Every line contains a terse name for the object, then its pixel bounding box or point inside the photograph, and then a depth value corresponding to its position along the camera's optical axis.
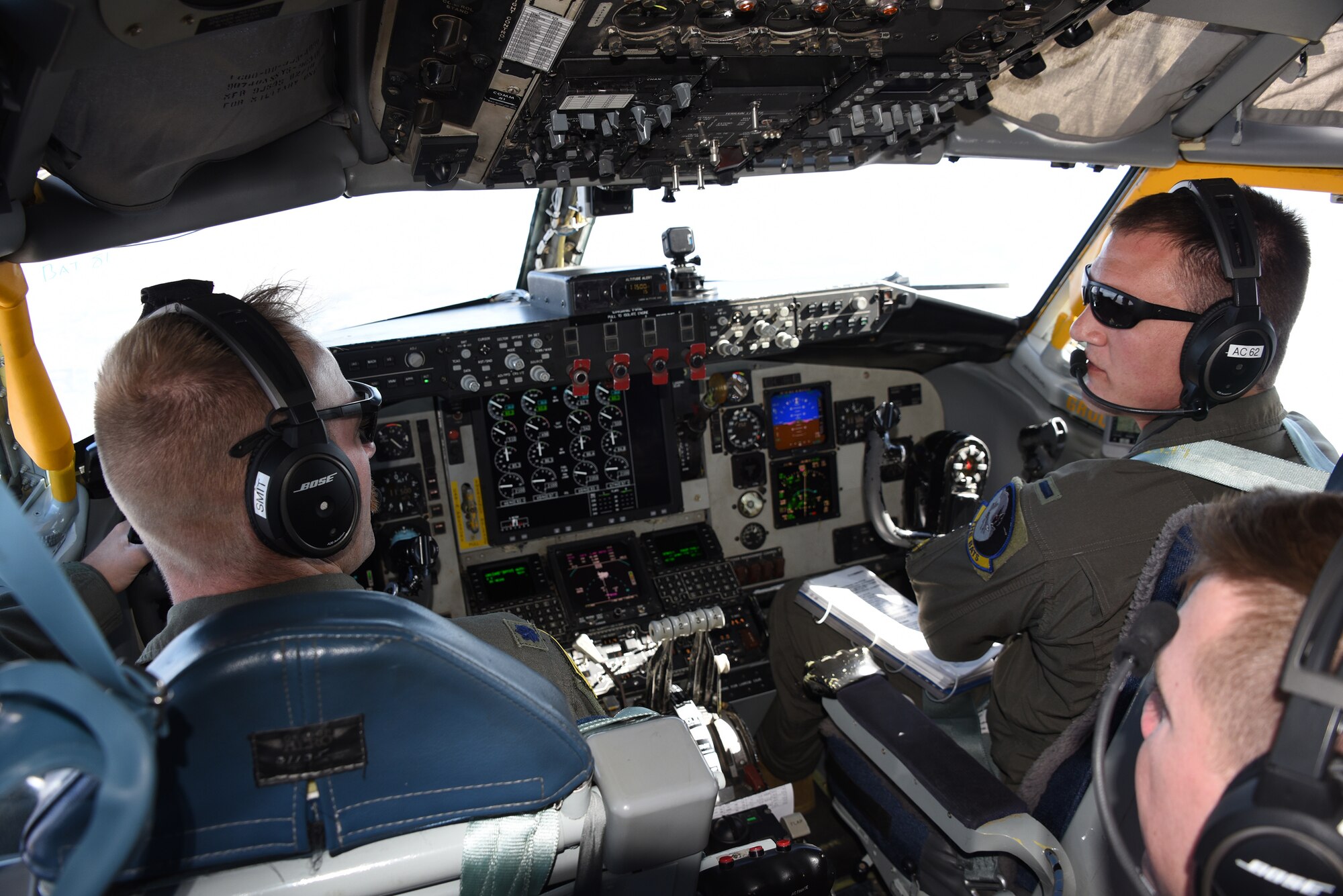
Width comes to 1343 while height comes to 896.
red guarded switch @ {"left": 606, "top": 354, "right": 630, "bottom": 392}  3.00
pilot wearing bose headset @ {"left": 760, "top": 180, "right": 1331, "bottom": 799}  1.49
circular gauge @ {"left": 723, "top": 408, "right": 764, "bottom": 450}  3.51
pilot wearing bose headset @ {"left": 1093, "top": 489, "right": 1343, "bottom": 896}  0.54
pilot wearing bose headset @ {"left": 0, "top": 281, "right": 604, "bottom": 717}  1.01
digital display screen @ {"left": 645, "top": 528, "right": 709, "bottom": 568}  3.40
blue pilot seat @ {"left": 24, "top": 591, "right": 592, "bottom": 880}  0.76
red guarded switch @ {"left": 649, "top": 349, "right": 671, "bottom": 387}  3.04
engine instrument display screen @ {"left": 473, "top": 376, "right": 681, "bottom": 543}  3.19
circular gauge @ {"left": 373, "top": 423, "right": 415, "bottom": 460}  3.02
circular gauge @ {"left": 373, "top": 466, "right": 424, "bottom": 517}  3.07
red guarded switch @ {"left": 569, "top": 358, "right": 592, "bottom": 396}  2.93
